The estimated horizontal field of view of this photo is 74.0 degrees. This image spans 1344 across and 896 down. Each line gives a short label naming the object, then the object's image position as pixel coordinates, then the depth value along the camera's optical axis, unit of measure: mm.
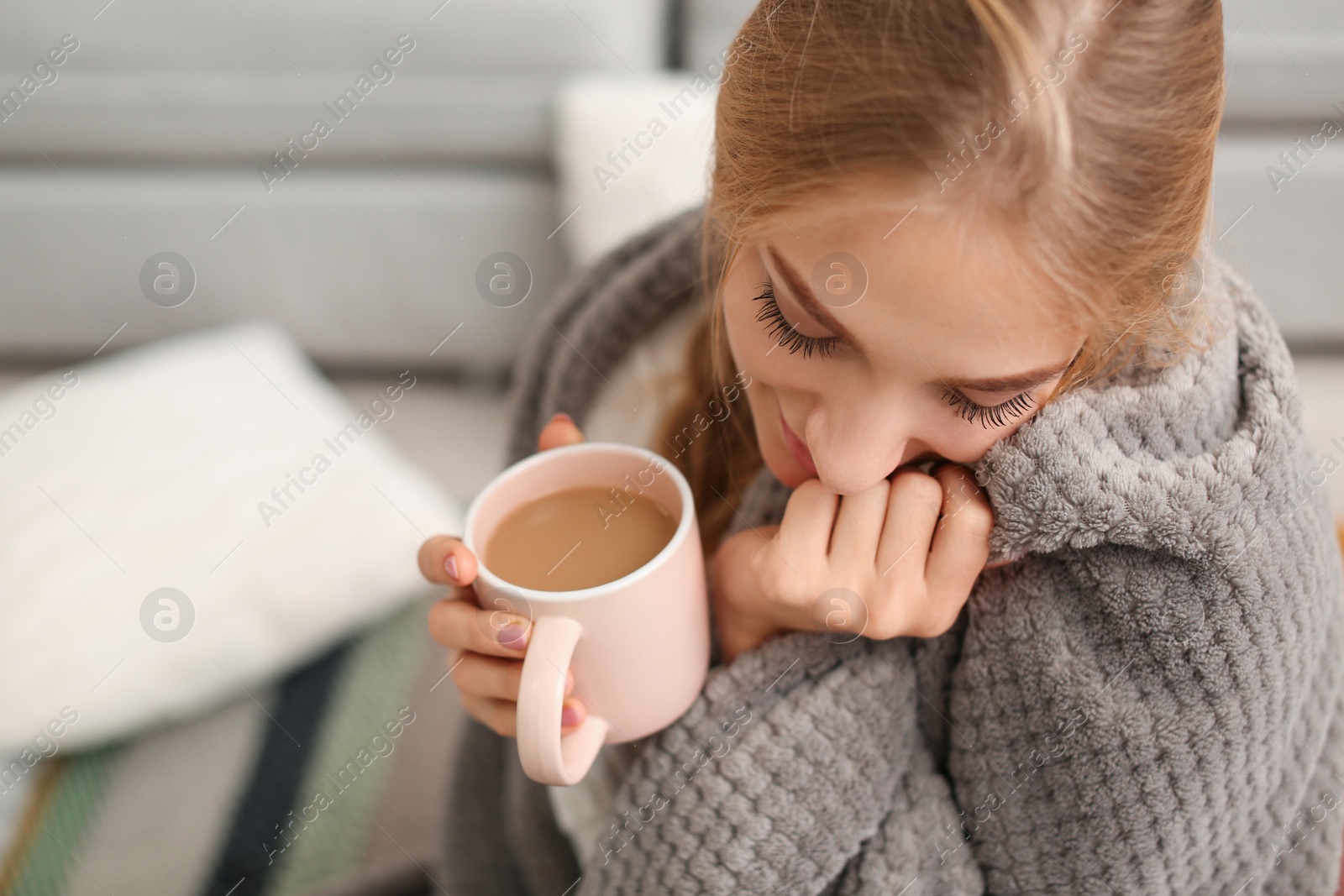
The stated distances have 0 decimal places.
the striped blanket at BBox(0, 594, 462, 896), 1046
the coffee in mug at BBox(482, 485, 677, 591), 537
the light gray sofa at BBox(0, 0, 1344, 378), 1177
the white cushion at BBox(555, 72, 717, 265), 1095
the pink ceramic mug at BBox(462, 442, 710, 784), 464
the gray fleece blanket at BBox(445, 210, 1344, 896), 493
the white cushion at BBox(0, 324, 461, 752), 1101
